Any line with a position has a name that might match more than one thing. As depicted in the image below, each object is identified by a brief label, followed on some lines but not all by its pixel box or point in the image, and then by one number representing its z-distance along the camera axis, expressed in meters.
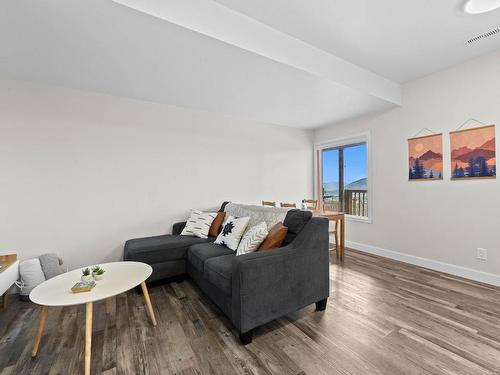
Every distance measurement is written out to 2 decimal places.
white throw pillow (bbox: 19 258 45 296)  2.32
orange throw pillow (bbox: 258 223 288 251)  1.95
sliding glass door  4.14
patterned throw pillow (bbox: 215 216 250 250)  2.48
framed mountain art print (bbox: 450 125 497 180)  2.55
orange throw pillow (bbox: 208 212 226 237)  3.05
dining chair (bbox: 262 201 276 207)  3.95
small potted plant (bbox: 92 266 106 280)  1.73
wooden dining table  3.33
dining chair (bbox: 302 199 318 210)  3.97
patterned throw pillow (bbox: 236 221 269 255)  2.07
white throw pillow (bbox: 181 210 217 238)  3.03
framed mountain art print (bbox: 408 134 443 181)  2.97
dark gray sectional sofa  1.63
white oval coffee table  1.39
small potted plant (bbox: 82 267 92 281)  1.69
